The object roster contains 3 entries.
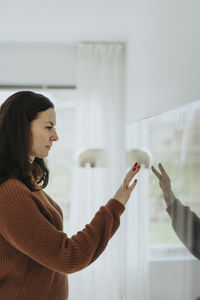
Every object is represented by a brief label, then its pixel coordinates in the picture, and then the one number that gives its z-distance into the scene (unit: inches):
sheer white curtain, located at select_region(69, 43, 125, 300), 130.2
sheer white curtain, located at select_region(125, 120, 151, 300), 69.5
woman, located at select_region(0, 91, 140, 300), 46.8
